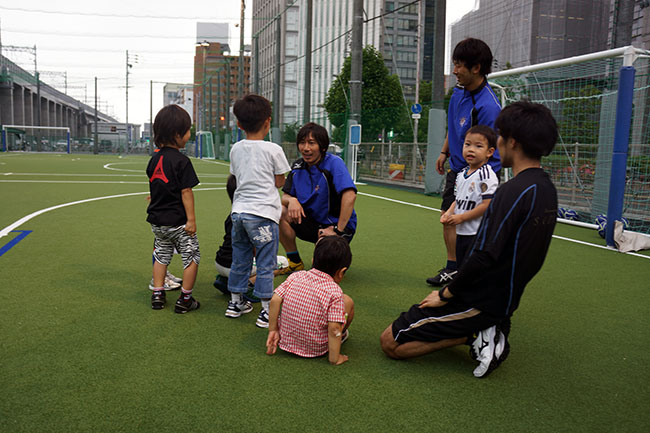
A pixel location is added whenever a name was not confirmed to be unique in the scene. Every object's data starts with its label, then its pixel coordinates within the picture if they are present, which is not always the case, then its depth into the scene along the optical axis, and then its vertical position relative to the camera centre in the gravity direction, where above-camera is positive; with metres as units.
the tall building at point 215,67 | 140.50 +20.67
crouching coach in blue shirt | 4.24 -0.38
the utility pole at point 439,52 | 12.91 +2.40
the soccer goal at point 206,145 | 49.50 +0.13
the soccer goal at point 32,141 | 50.63 -0.03
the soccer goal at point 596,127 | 6.40 +0.48
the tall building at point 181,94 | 150.56 +16.10
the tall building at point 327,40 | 63.75 +13.52
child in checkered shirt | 2.77 -0.80
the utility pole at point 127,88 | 73.38 +7.32
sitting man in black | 2.43 -0.44
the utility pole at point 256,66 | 32.28 +4.75
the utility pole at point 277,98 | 27.45 +2.56
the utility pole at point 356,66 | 16.55 +2.54
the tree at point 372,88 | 35.88 +4.26
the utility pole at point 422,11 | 56.72 +14.78
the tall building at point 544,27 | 26.88 +6.77
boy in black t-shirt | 3.51 -0.31
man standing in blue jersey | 4.04 +0.35
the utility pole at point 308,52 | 21.95 +3.86
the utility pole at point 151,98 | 63.49 +5.63
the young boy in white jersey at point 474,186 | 3.77 -0.21
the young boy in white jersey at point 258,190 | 3.35 -0.26
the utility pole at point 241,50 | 36.09 +6.28
